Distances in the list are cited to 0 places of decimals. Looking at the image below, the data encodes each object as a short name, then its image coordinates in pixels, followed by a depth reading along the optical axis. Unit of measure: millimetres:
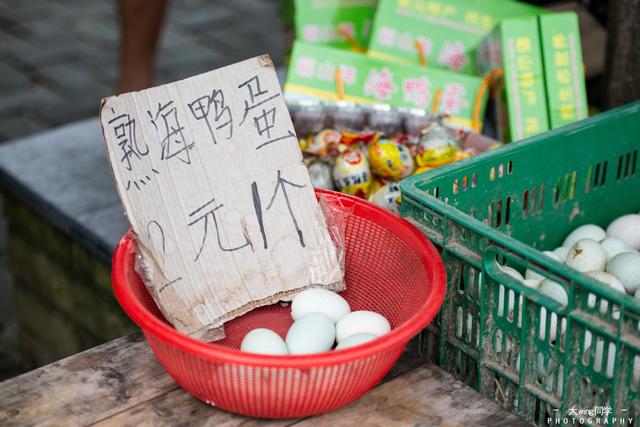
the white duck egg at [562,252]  1959
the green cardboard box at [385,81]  2580
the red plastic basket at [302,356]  1304
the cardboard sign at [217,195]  1569
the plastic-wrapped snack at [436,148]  2205
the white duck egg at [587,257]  1828
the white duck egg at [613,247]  1917
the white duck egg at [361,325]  1542
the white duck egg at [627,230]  2043
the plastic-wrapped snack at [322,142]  2305
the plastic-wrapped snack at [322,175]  2252
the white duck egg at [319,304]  1625
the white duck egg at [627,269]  1777
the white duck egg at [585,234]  2041
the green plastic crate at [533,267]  1348
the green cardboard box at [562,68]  2445
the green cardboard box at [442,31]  2742
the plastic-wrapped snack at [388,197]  2098
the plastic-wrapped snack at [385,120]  2432
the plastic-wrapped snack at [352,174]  2209
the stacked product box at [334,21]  2838
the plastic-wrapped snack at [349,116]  2424
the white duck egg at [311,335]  1487
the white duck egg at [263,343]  1459
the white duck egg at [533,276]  1823
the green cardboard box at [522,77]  2426
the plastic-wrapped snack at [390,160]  2199
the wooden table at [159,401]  1450
